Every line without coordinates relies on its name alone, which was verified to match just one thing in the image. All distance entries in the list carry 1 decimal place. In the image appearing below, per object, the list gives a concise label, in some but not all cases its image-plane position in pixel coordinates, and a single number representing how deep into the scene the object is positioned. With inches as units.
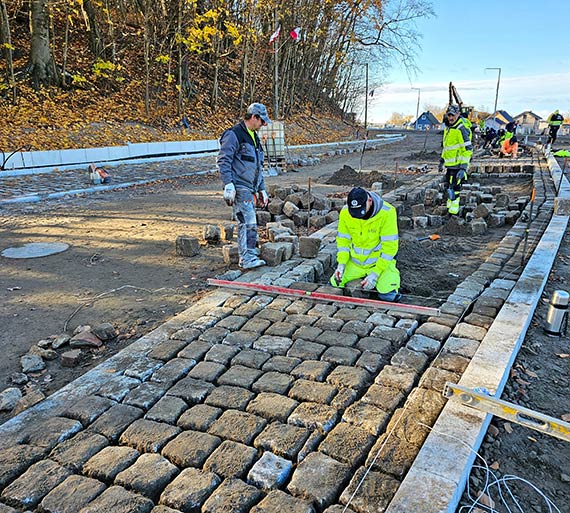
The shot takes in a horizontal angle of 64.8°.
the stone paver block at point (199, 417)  109.0
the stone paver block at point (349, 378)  123.0
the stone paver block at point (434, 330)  149.9
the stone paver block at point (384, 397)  114.1
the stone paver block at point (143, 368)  130.4
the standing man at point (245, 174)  205.0
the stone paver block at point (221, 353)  137.4
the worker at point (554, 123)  909.8
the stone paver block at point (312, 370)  127.8
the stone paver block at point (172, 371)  128.4
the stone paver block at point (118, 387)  121.6
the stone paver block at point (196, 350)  140.0
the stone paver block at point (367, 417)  106.6
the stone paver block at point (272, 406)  111.3
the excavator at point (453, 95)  905.8
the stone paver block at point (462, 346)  137.9
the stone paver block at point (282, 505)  84.4
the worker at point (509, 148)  734.5
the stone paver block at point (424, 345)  140.8
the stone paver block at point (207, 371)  128.9
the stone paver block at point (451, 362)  129.1
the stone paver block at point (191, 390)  119.6
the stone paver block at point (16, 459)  95.3
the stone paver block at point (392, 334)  148.3
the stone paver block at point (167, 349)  140.4
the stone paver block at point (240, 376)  125.5
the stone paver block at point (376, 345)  140.7
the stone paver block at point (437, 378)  120.8
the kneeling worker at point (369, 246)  175.8
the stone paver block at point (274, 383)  122.3
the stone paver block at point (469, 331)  148.1
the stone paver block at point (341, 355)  134.8
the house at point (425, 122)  2571.4
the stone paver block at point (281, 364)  132.0
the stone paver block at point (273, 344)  143.0
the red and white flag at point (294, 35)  785.1
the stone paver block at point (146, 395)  118.1
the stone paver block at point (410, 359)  131.7
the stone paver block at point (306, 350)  138.6
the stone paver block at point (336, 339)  145.9
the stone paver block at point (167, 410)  111.8
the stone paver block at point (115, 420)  107.6
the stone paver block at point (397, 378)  122.2
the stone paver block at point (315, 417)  107.3
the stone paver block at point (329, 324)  157.5
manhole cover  245.4
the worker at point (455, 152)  341.4
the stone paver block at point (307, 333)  150.9
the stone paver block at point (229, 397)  116.3
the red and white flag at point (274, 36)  675.4
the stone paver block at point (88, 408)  112.8
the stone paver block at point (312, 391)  117.0
